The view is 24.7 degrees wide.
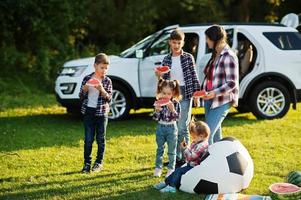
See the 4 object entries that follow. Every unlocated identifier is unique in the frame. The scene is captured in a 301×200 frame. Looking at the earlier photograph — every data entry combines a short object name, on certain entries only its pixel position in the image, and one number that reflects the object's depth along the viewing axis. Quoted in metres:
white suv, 13.48
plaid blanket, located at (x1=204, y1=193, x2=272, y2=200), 7.29
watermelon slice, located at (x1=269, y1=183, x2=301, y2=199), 6.86
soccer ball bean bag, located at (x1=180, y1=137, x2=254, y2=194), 7.42
